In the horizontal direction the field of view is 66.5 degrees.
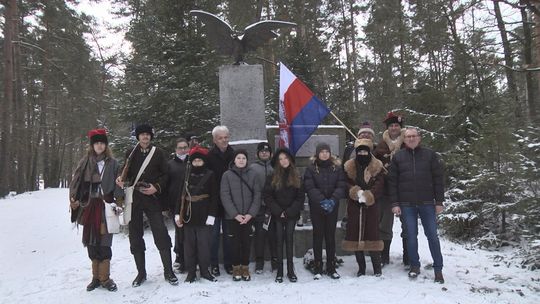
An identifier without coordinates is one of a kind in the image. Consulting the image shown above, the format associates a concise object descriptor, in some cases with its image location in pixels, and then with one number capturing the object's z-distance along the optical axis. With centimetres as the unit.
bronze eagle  710
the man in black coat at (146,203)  534
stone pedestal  710
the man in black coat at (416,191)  519
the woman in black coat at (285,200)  537
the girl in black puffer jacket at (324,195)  536
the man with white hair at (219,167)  580
